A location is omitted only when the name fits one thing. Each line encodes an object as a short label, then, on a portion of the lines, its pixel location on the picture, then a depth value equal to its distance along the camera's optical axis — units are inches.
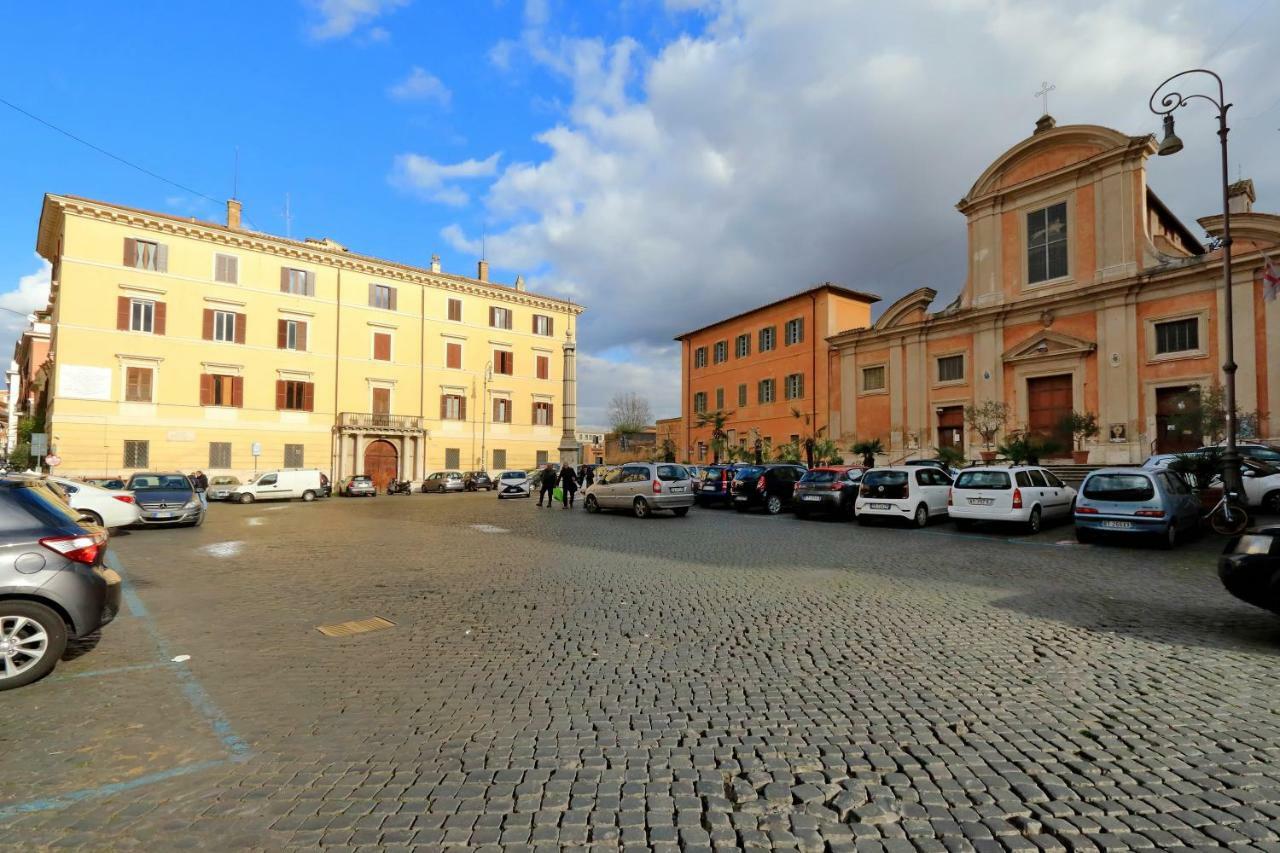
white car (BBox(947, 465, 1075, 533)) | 556.1
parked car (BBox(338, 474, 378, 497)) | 1473.9
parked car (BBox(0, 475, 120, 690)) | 177.9
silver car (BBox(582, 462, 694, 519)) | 753.0
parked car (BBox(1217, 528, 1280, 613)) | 213.2
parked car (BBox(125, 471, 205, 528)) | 631.2
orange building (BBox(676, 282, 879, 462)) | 1476.4
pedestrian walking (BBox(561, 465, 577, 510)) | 929.5
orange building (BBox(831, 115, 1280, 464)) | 919.7
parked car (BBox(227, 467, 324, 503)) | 1285.7
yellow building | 1338.6
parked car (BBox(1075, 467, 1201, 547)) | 455.5
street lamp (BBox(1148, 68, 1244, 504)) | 506.0
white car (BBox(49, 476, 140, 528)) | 550.0
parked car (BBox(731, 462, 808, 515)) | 816.9
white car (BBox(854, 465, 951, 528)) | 630.5
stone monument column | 1727.4
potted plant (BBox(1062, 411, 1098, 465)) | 983.0
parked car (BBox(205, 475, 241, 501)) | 1295.5
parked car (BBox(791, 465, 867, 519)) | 716.7
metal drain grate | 235.0
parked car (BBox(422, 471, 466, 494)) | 1635.1
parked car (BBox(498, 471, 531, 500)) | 1192.8
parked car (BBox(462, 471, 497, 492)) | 1683.1
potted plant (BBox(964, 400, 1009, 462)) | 1050.1
